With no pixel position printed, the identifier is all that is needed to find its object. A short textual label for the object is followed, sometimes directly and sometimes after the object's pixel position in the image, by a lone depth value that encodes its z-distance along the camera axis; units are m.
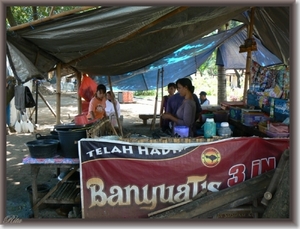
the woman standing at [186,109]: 4.51
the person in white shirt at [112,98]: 8.85
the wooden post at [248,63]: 6.21
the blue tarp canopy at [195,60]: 8.16
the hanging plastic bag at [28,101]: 8.33
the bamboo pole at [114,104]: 8.49
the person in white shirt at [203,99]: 9.60
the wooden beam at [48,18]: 3.41
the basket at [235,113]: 5.62
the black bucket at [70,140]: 3.90
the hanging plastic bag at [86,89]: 8.31
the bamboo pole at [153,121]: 10.52
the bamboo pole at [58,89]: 5.28
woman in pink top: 6.42
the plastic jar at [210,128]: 3.98
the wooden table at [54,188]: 3.90
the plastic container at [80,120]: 4.51
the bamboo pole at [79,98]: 8.14
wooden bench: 11.73
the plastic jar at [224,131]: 4.00
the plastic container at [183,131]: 4.14
